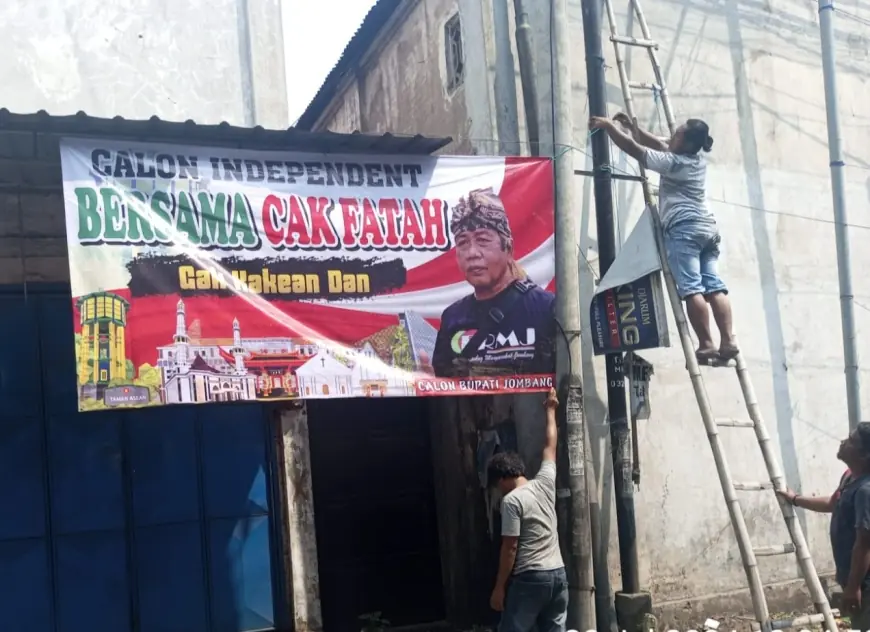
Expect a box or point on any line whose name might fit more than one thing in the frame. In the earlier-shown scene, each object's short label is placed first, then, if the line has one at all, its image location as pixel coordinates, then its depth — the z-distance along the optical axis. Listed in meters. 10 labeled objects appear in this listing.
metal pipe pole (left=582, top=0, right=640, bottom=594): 6.44
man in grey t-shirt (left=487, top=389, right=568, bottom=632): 5.02
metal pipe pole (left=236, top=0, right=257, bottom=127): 8.56
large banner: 5.23
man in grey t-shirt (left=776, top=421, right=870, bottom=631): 4.53
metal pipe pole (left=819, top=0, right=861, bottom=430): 7.18
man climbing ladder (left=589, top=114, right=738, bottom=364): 5.79
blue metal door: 6.07
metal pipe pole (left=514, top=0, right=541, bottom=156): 6.73
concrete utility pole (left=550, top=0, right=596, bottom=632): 5.99
